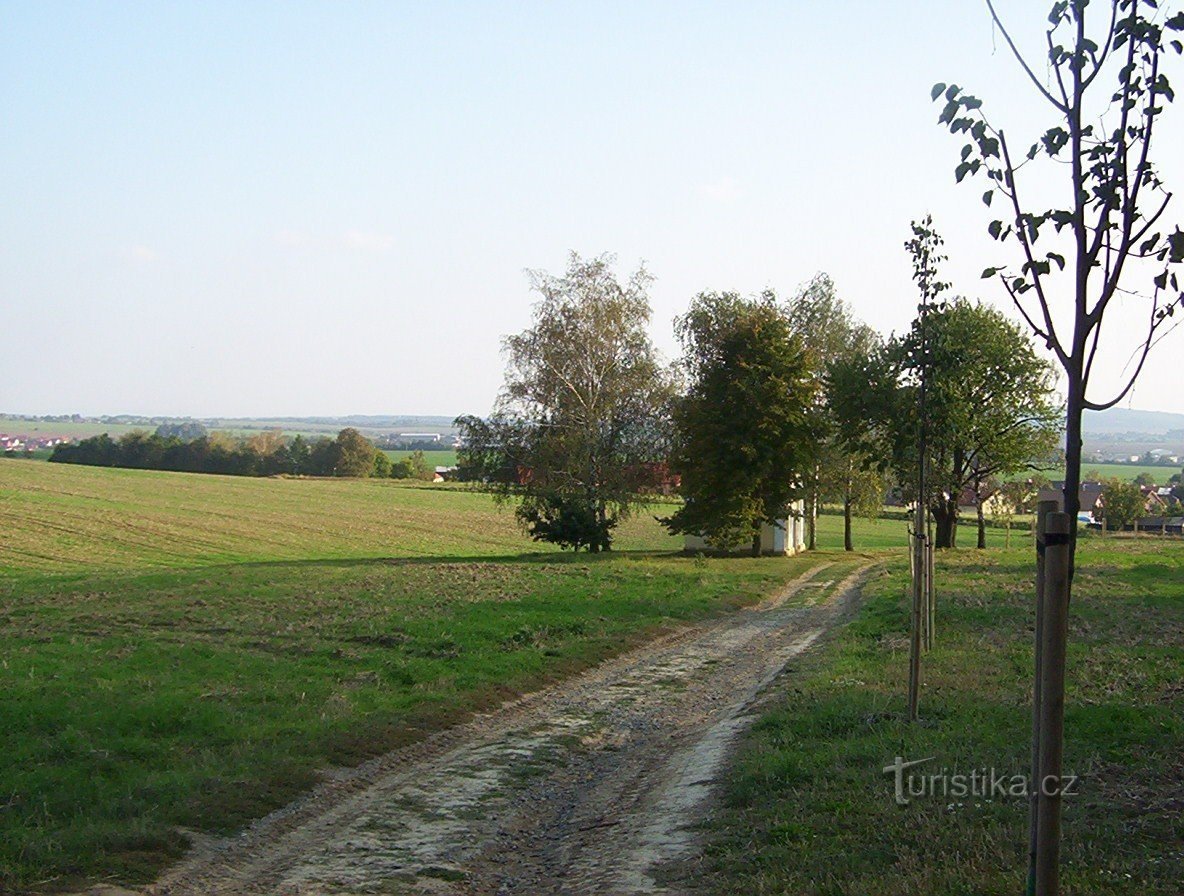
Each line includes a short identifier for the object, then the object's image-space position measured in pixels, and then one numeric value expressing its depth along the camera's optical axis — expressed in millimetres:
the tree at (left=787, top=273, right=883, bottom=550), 48844
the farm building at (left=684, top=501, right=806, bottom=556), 51594
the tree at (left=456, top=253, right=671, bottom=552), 47094
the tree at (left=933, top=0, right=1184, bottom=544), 5703
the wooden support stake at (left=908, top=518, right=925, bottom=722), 11203
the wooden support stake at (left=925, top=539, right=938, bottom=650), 13211
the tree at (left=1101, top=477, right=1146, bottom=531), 88438
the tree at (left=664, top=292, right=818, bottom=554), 44969
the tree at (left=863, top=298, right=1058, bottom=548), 44688
